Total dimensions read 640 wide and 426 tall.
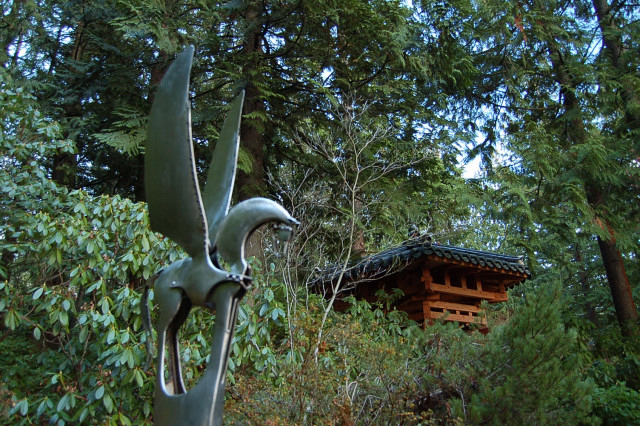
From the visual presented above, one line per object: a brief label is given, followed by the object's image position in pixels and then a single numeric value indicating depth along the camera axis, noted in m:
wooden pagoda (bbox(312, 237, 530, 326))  8.25
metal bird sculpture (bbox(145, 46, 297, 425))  2.82
